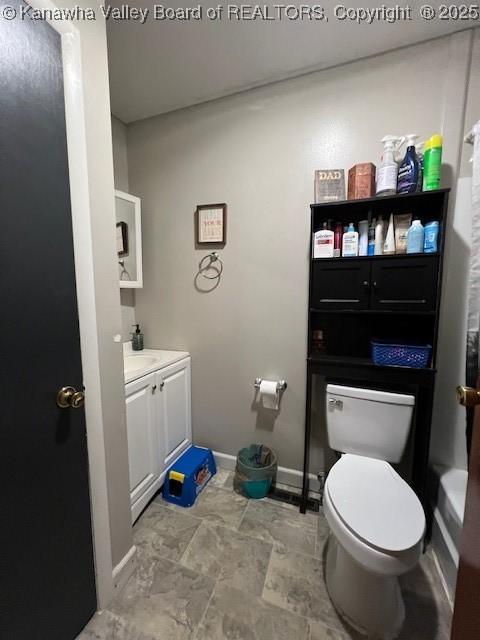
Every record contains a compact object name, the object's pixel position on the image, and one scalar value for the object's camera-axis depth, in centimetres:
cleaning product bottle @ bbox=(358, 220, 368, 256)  137
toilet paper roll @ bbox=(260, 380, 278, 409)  167
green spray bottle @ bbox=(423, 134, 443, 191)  118
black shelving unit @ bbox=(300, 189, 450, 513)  125
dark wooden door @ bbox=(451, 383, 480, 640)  62
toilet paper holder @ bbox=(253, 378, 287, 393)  170
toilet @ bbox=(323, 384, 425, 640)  93
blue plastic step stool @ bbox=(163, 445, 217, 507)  163
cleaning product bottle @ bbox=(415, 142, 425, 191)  124
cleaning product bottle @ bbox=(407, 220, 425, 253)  124
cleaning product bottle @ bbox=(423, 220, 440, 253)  121
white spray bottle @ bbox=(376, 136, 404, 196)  126
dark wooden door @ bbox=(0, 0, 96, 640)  71
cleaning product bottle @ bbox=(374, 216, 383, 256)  135
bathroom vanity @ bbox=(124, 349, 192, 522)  145
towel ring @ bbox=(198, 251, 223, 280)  180
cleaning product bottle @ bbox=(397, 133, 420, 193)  123
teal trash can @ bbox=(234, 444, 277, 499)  167
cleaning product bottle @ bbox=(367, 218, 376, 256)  136
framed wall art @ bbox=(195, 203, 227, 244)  175
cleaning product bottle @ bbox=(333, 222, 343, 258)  141
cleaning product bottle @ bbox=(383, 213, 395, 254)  132
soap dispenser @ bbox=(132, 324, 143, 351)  203
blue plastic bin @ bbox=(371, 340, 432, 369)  128
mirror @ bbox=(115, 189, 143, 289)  185
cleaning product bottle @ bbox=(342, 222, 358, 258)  135
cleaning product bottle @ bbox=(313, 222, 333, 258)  139
